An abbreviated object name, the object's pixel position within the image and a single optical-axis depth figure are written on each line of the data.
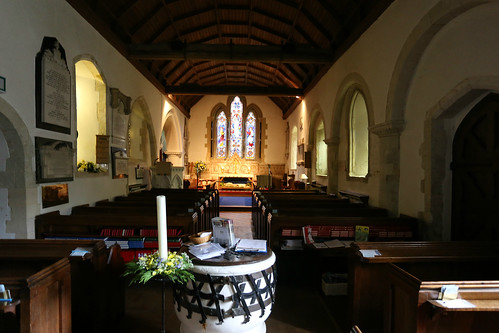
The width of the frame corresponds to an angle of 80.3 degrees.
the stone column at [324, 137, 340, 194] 6.71
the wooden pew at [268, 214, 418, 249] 3.36
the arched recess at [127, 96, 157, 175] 7.38
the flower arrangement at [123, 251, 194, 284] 1.40
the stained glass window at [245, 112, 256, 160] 14.82
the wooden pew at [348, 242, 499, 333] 2.17
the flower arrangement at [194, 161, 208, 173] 14.02
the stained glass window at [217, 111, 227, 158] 14.73
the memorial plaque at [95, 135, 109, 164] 5.08
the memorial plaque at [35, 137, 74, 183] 3.47
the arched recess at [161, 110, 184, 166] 11.93
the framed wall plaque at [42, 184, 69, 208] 3.60
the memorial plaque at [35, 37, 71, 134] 3.50
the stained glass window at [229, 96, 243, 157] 14.72
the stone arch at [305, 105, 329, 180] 8.56
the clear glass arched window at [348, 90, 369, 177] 5.98
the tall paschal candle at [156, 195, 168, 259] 1.45
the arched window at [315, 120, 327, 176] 8.41
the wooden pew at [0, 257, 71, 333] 1.45
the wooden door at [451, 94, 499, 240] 2.76
